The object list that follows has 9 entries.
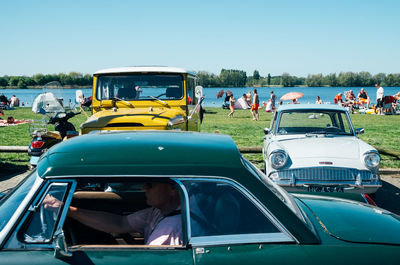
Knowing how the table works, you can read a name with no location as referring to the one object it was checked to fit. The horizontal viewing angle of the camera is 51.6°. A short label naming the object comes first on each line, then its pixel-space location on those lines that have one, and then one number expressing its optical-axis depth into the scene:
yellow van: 8.44
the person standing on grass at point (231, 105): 24.39
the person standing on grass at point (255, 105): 22.28
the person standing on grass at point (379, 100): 25.89
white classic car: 6.48
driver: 2.68
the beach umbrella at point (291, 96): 30.40
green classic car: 2.41
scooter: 8.23
